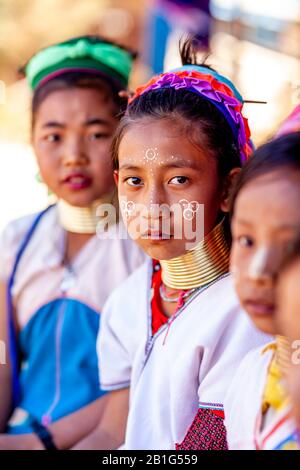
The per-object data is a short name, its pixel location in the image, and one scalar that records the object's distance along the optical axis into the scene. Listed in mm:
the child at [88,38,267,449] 1528
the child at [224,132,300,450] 1311
